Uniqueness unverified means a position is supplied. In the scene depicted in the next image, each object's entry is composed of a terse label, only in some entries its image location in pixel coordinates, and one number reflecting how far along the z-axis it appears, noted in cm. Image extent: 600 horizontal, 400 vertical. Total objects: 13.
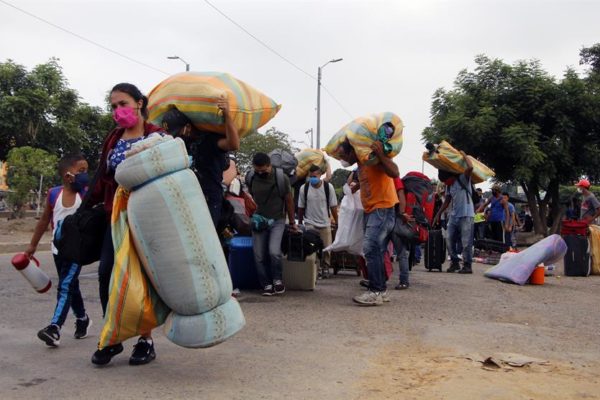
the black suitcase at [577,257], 1021
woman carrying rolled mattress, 398
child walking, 451
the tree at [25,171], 2122
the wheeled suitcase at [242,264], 743
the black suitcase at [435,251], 1017
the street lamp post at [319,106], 3234
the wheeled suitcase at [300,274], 746
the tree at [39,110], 2703
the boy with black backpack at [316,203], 895
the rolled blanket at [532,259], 853
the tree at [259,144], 4431
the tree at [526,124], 2101
